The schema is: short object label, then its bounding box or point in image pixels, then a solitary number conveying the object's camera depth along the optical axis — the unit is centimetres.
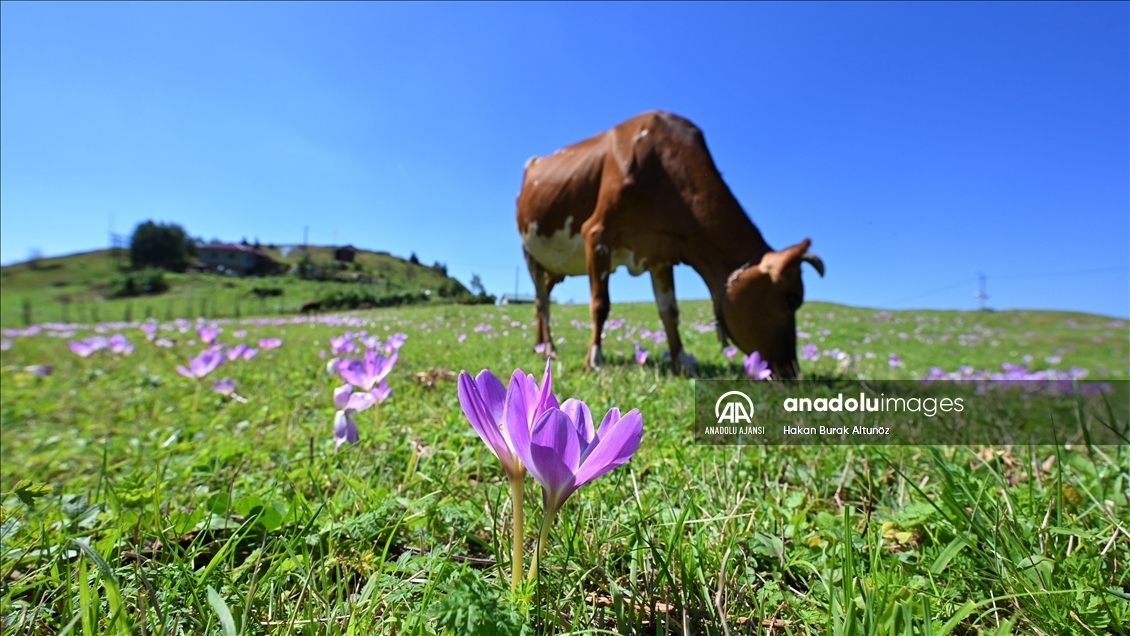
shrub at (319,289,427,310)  2444
